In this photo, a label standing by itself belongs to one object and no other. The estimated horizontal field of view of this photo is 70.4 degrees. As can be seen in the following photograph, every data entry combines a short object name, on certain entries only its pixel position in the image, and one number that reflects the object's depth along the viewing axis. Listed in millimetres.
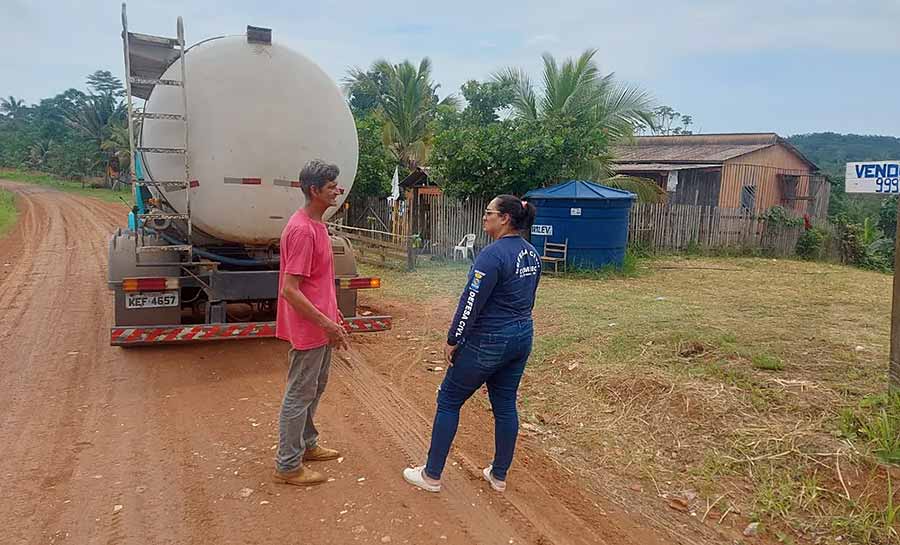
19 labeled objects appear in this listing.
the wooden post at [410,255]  13227
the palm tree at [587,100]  16797
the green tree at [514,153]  14008
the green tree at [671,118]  17922
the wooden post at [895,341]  4457
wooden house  20672
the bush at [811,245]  18656
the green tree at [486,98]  17688
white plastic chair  14883
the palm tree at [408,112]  23859
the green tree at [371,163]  18453
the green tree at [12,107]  82812
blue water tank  13070
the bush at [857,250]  18594
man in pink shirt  3480
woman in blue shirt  3430
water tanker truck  5410
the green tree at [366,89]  27984
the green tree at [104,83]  58816
